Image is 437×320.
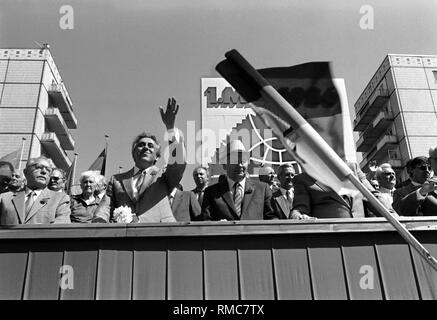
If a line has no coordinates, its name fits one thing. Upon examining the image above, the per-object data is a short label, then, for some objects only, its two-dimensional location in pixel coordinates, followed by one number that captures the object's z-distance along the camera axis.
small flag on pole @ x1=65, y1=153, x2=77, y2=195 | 11.35
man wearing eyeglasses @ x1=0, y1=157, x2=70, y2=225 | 3.54
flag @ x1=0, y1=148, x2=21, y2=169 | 7.75
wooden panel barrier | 2.62
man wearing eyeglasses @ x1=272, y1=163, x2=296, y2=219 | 4.59
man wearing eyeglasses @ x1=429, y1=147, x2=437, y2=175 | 4.27
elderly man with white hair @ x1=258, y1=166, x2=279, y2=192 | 6.31
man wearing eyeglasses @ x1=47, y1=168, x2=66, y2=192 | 5.42
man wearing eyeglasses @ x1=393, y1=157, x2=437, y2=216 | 3.60
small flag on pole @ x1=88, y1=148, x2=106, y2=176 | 10.81
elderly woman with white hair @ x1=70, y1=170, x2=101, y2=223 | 4.85
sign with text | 13.51
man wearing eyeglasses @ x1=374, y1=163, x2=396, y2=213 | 5.10
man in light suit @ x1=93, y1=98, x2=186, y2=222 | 3.40
